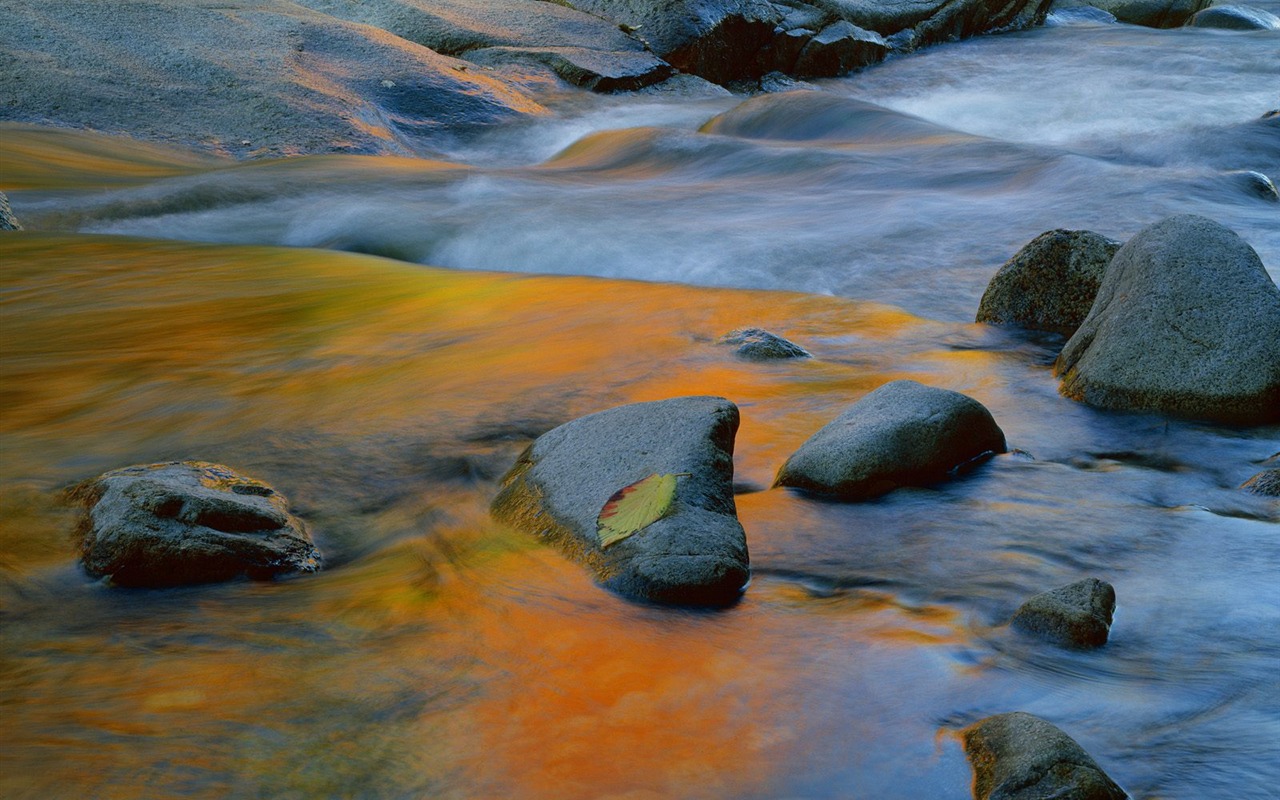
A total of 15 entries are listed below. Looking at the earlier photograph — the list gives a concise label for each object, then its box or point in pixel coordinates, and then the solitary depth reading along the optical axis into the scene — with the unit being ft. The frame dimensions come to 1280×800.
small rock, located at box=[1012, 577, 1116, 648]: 8.27
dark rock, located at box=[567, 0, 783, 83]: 46.06
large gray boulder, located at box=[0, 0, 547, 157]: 30.60
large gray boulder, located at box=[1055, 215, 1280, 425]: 13.25
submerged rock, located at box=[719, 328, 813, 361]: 15.89
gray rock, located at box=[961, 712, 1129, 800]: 6.21
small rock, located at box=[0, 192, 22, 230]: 21.06
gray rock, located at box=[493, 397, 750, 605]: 9.01
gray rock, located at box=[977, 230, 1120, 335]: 16.49
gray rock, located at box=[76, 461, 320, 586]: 8.97
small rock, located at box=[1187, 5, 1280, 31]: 63.41
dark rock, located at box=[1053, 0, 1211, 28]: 69.51
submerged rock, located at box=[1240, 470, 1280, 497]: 11.43
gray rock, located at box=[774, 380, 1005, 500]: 11.18
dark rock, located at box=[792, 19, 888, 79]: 50.75
